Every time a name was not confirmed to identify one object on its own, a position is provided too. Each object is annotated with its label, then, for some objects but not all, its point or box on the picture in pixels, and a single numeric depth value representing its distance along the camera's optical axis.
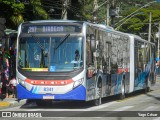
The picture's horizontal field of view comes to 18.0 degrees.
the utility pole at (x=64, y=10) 33.50
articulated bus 17.39
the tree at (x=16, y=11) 28.56
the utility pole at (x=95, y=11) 36.98
